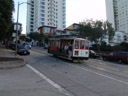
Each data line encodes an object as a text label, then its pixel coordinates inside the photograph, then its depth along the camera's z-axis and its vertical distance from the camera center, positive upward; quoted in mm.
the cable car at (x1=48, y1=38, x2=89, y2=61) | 14920 -250
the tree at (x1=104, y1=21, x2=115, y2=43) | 30250 +4462
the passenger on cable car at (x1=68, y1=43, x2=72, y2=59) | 15023 -574
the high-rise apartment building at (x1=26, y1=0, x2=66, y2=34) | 97000 +26820
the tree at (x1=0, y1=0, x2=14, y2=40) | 16062 +4350
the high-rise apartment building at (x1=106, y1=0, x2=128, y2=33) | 102812 +29147
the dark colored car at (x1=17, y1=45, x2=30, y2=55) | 20469 -822
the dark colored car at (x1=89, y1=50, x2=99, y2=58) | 25541 -1767
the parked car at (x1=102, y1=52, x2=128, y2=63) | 18609 -1666
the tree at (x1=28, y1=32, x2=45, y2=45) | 66062 +5352
